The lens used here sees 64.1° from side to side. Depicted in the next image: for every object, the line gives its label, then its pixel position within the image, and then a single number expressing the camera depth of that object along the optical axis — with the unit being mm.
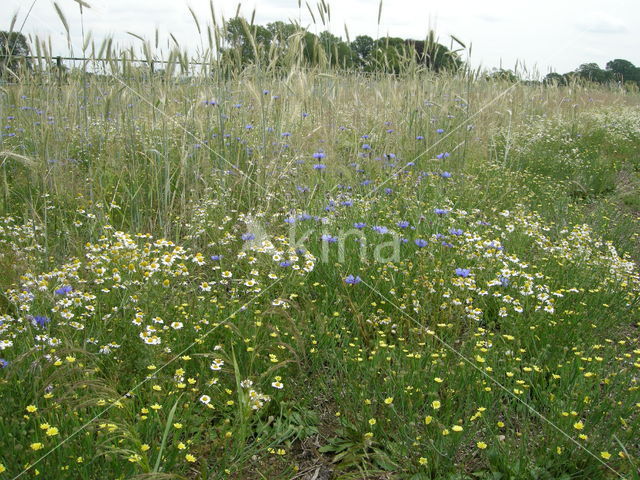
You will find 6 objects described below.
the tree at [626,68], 27877
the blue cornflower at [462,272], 2492
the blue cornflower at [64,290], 2041
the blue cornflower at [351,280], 2445
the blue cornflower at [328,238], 2709
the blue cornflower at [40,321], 1897
